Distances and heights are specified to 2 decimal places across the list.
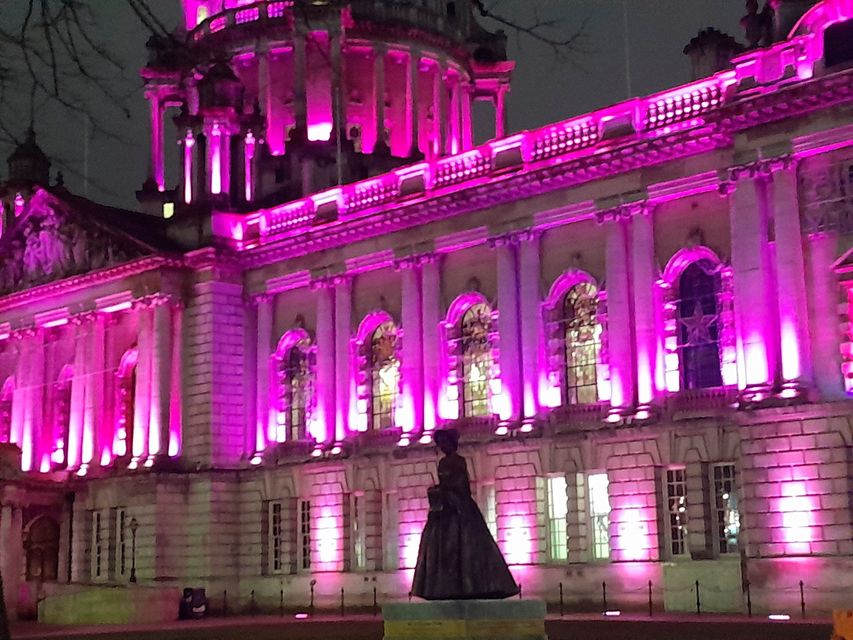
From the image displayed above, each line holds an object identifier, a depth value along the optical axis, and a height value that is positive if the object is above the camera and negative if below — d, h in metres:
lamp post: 47.97 +1.39
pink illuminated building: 34.75 +7.43
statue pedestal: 17.97 -0.63
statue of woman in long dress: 18.56 +0.32
